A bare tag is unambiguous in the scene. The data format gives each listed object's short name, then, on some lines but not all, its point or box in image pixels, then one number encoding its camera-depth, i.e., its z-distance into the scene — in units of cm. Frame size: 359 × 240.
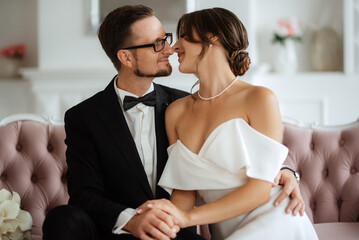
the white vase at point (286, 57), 495
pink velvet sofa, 248
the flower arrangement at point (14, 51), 524
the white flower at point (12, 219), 189
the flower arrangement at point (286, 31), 490
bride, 170
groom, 173
